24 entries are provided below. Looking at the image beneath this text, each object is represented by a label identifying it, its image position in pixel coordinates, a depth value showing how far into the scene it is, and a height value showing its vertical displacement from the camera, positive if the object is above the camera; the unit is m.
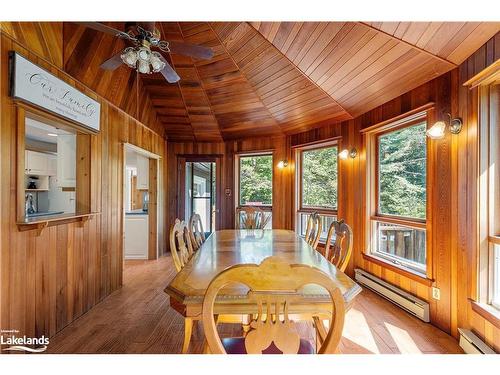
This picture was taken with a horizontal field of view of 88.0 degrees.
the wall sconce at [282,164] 4.88 +0.47
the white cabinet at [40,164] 4.70 +0.47
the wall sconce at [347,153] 3.65 +0.51
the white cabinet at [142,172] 4.97 +0.32
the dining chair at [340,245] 1.84 -0.42
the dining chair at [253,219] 3.91 -0.46
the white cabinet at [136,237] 4.81 -0.91
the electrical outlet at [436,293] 2.41 -0.98
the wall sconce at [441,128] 2.20 +0.54
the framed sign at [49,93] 1.84 +0.80
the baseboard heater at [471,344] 1.85 -1.15
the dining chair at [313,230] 2.65 -0.47
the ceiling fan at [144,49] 2.05 +1.18
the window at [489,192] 1.98 -0.02
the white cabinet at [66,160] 2.88 +0.32
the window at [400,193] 2.78 -0.05
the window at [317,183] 4.26 +0.10
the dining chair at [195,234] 2.50 -0.46
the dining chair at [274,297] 0.89 -0.39
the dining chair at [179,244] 1.82 -0.42
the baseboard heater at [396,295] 2.51 -1.16
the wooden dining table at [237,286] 1.27 -0.53
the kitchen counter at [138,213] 4.89 -0.47
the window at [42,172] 4.36 +0.30
